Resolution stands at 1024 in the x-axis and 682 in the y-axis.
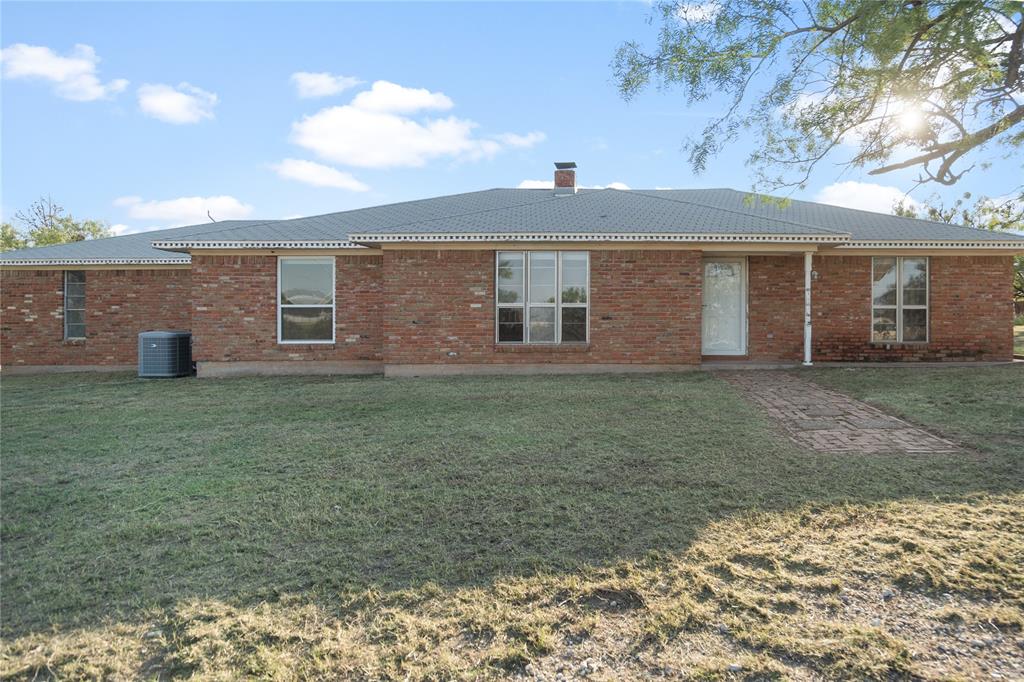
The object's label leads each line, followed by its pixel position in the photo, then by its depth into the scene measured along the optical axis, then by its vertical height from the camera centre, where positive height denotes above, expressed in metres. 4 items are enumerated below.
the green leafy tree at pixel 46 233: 44.78 +7.39
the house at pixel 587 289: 12.31 +0.96
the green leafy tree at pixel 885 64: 8.02 +3.93
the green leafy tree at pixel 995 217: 13.70 +3.31
